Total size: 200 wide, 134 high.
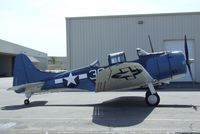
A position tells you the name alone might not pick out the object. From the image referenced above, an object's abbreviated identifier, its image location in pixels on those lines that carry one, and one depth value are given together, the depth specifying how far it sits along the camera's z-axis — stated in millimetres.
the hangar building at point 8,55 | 40209
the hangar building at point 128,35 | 17071
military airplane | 8356
